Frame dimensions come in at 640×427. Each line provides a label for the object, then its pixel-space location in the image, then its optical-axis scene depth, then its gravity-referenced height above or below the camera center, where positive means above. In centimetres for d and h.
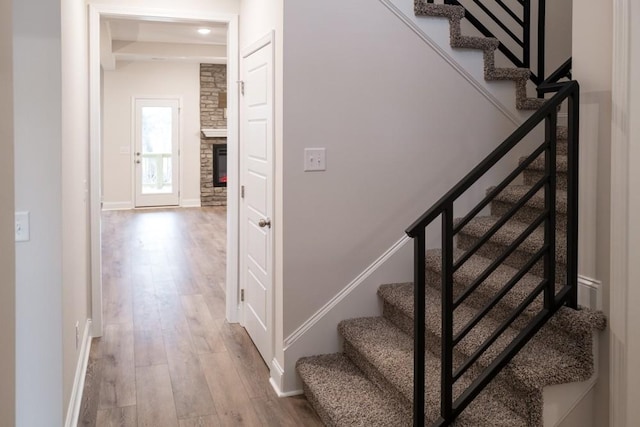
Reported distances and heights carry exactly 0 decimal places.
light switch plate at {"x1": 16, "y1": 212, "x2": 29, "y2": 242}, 247 -20
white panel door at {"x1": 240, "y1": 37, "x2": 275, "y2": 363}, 370 -11
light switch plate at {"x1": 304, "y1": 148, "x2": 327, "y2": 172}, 340 +9
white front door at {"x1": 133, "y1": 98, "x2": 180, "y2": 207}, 1204 +46
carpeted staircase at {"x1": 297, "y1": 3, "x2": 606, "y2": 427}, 250 -75
